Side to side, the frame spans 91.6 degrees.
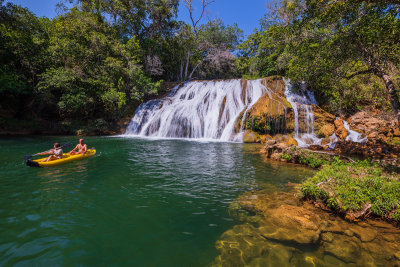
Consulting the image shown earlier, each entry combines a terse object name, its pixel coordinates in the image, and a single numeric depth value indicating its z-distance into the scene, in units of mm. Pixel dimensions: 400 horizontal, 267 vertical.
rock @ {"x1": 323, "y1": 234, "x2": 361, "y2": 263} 2984
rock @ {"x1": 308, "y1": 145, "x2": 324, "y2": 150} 11672
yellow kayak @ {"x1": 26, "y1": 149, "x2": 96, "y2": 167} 7295
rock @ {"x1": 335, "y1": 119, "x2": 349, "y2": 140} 13398
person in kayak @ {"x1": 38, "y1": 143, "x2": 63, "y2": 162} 8078
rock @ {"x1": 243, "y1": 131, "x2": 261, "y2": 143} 15406
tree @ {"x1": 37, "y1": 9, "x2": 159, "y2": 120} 17312
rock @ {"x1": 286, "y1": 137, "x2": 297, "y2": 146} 14041
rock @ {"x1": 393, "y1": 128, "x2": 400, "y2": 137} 11820
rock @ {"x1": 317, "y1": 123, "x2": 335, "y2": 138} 14377
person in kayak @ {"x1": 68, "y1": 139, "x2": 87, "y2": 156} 9133
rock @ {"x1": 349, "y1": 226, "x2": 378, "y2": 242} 3396
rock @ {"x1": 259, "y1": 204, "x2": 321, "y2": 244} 3402
